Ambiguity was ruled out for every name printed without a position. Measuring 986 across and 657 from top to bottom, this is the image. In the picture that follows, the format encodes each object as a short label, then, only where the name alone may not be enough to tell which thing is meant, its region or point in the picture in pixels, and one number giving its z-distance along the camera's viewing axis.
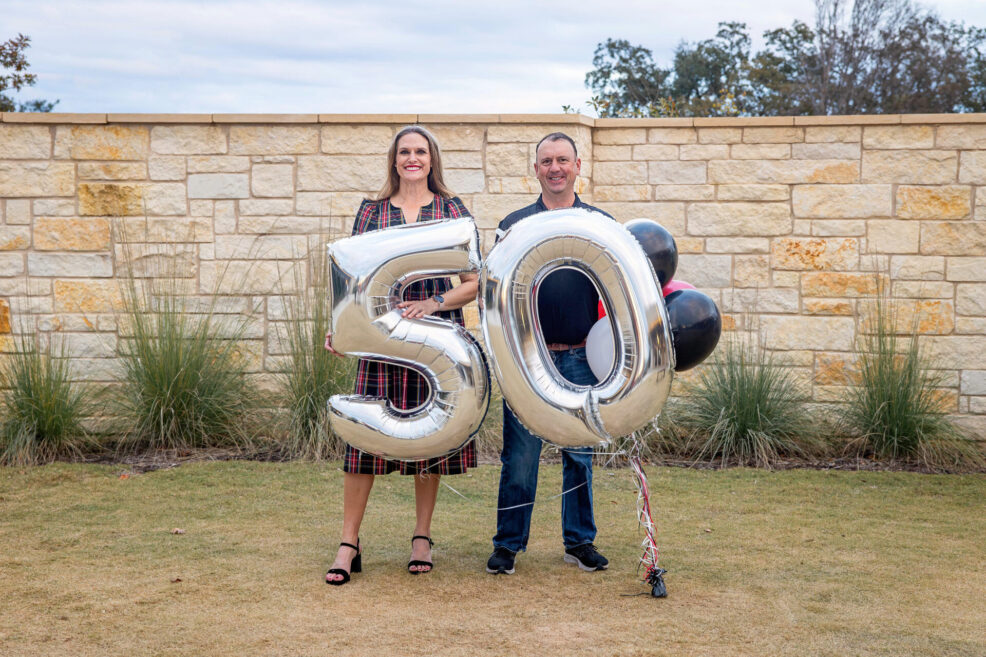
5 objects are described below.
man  3.39
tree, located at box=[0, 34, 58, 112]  12.27
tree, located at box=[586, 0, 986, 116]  19.94
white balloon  3.06
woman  3.39
